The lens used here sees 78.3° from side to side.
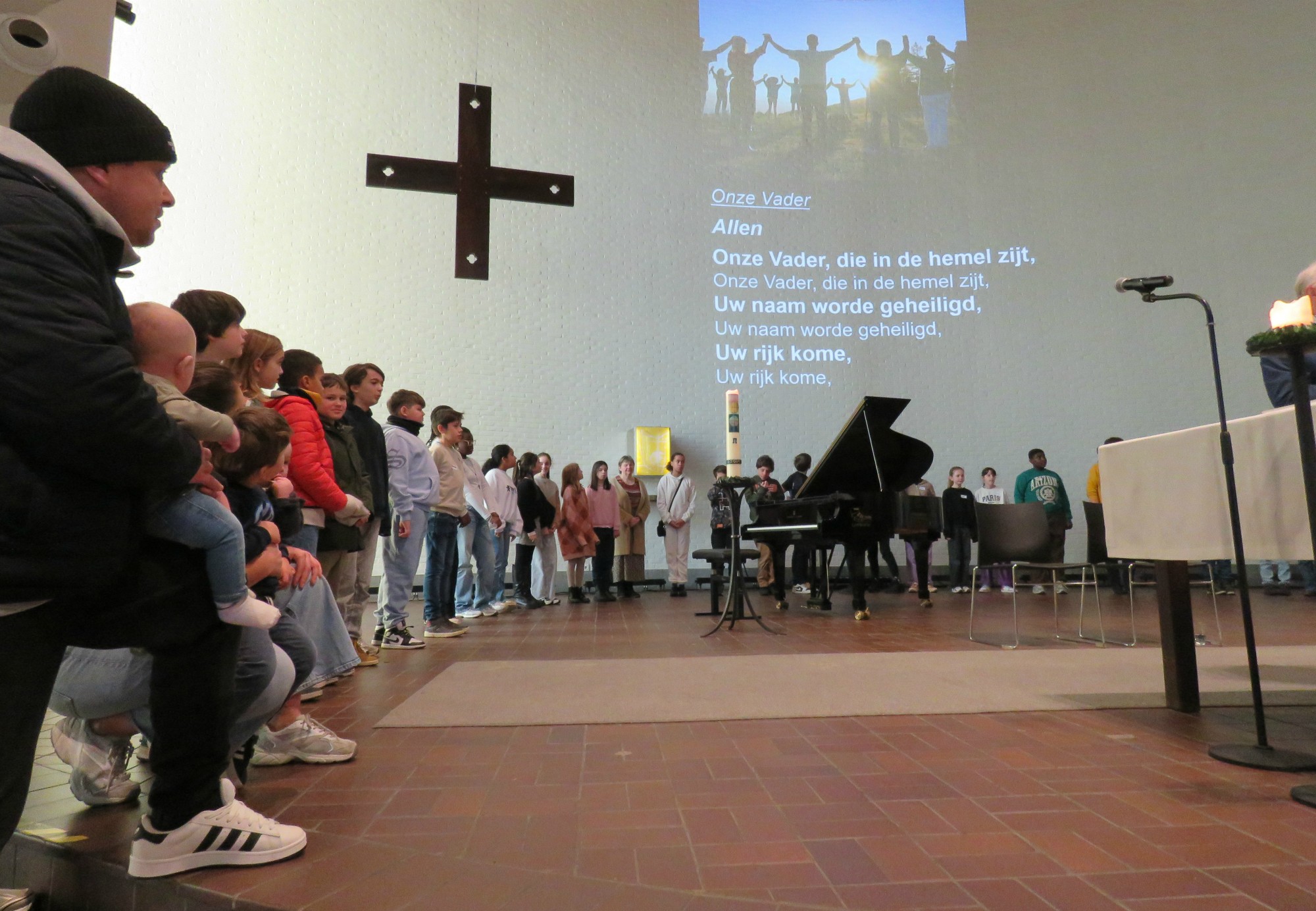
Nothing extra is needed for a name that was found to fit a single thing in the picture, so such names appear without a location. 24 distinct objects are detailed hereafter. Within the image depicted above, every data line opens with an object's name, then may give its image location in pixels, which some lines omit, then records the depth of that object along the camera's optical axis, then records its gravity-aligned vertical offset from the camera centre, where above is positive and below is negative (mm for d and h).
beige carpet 2637 -498
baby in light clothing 1252 +92
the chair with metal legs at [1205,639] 4289 -496
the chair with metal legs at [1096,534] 5398 +92
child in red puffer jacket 2996 +356
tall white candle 4176 +608
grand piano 5105 +403
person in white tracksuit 8148 +416
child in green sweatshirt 8195 +606
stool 5480 -72
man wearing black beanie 960 +162
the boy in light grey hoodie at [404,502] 4316 +305
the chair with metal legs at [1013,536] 4500 +67
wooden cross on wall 4953 +2331
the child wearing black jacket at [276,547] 1679 +26
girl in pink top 7711 +348
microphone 2271 +749
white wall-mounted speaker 1828 +1224
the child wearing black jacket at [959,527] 8086 +214
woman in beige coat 7980 +240
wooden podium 2070 +116
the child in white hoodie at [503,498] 6883 +491
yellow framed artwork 8695 +1117
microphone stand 1912 -491
